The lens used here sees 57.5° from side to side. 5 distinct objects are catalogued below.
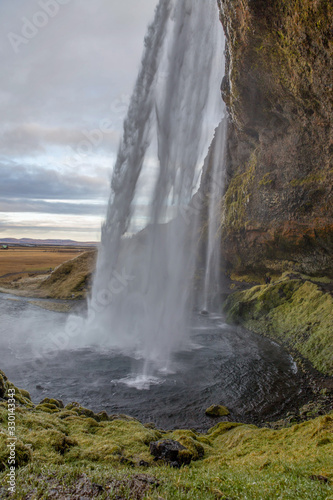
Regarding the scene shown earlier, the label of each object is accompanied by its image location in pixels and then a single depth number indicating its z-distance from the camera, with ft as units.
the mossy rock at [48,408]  35.03
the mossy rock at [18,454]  18.83
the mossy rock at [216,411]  40.40
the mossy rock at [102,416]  35.77
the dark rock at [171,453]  25.16
